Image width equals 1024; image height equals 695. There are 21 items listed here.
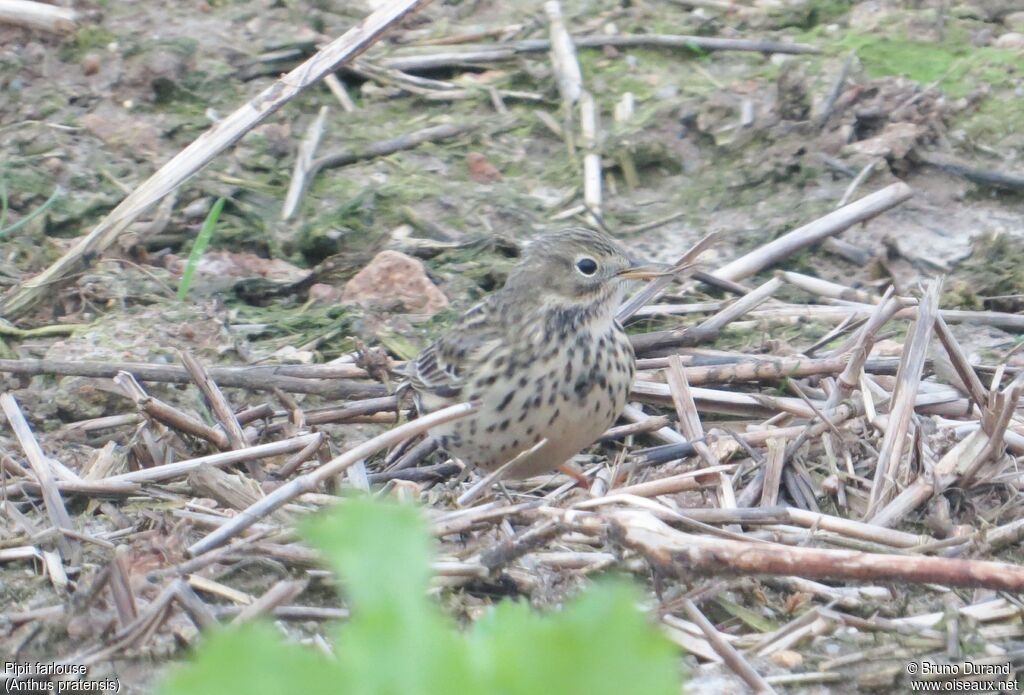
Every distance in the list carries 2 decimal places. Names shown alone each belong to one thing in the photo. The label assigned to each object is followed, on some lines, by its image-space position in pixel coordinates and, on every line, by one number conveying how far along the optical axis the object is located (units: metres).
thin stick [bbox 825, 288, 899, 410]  10.16
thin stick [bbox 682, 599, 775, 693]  6.95
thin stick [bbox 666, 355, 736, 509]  10.40
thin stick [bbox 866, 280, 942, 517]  9.28
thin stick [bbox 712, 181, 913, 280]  14.44
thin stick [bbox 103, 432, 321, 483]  9.44
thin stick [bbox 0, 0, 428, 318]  13.35
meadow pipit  10.46
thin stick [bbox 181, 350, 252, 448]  10.73
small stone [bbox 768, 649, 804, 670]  7.29
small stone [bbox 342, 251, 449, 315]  14.24
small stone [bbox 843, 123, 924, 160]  16.08
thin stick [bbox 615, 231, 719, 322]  13.09
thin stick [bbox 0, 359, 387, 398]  11.57
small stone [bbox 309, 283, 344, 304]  14.42
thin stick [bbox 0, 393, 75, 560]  8.71
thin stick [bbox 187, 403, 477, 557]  7.48
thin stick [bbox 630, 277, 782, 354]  12.73
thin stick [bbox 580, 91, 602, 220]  15.92
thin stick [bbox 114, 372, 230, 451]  10.48
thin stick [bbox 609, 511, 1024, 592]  6.61
